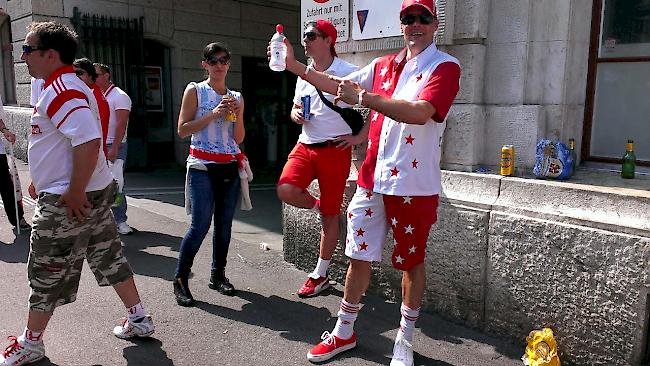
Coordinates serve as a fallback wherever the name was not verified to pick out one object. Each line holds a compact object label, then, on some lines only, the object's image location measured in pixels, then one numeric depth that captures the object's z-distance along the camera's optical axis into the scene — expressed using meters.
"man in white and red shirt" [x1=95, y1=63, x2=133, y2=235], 5.33
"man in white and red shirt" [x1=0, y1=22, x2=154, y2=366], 2.83
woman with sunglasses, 3.88
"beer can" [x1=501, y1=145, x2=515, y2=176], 3.53
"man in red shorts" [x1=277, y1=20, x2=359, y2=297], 3.97
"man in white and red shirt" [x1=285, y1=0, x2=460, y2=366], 2.71
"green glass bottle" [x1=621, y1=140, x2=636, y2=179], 3.36
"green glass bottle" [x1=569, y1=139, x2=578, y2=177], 3.48
